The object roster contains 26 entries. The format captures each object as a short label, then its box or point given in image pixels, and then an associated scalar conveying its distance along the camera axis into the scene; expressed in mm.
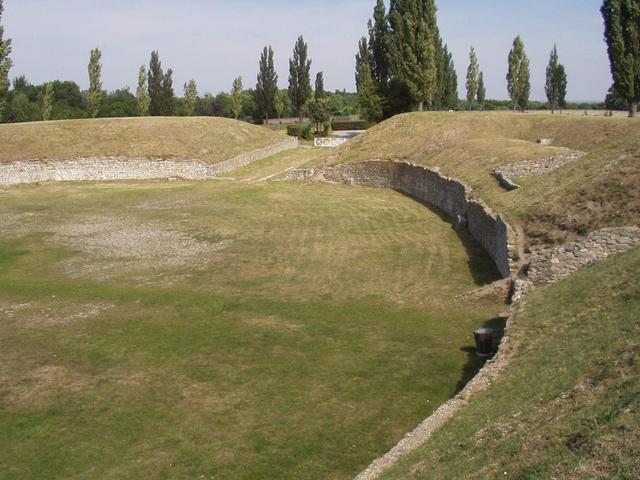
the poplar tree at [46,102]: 72225
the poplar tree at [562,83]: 76312
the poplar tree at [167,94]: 78688
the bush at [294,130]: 72512
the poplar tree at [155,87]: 77312
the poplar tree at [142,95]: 76188
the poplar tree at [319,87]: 77375
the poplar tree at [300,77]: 81938
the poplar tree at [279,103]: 86750
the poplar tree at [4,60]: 56800
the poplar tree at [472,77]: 87062
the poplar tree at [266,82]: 82562
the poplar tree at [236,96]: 85119
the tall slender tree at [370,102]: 65125
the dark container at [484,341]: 16141
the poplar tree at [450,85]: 77531
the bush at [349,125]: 78500
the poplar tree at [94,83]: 70625
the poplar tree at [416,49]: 58844
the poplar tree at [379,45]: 67500
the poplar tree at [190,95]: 82062
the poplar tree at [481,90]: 96938
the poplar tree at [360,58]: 82500
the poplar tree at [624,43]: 45844
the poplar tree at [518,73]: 73562
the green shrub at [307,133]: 71188
